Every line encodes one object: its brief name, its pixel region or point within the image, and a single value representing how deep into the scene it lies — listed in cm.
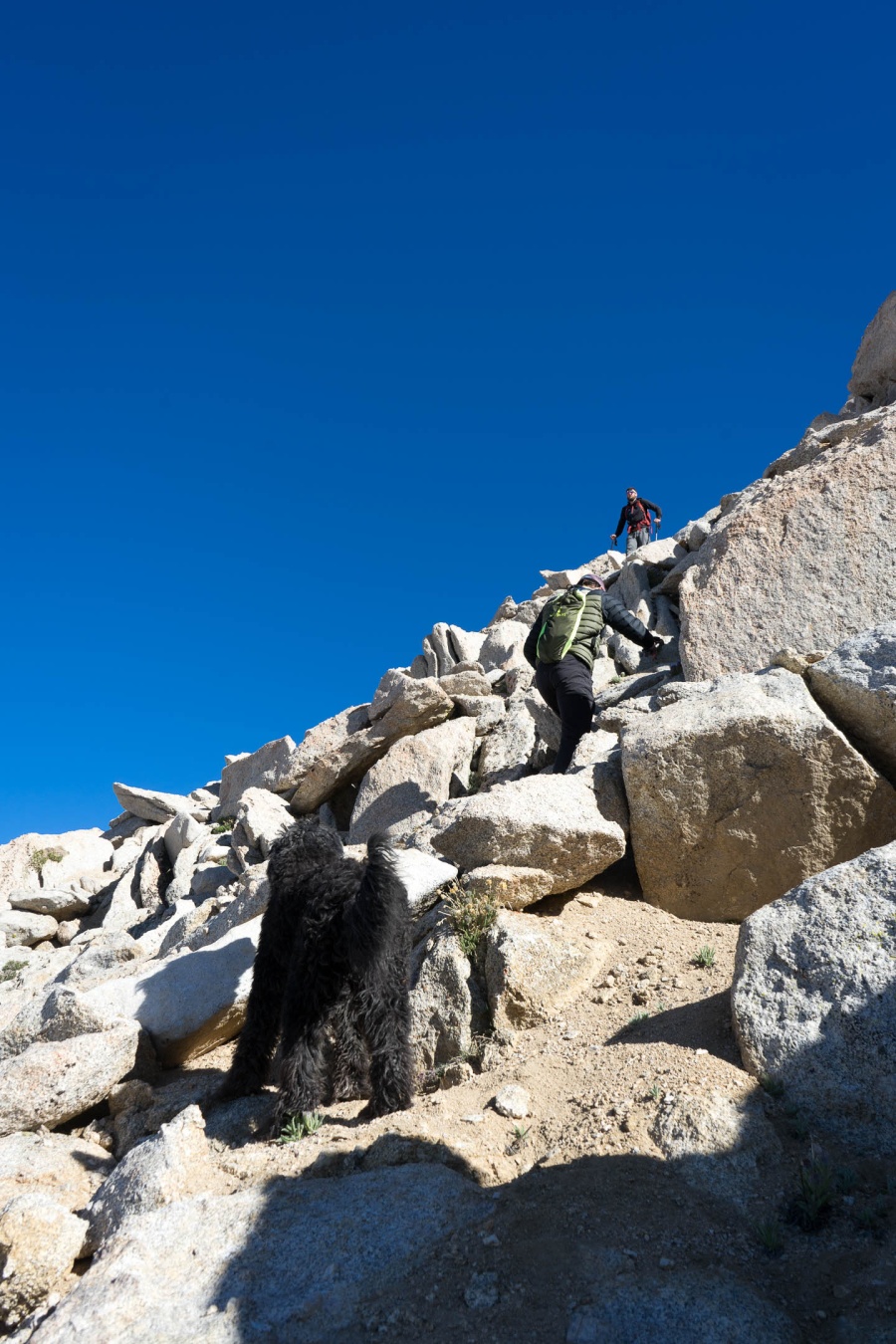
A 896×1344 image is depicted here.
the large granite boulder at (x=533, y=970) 607
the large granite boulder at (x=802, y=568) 941
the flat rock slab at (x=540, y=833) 689
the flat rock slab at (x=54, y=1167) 518
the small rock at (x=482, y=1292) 335
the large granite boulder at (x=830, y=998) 419
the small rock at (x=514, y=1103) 497
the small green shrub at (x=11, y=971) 1207
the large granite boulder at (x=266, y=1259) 340
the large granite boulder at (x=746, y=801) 668
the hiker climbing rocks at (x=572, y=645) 925
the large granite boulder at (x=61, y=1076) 596
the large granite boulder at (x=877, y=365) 1599
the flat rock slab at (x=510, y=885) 677
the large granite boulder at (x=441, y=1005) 616
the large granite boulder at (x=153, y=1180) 431
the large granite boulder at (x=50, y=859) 1817
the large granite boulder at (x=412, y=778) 1190
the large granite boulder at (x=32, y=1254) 417
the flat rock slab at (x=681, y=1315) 303
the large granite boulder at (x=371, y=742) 1344
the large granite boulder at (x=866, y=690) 666
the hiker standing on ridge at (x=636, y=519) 2177
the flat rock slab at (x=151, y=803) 1933
